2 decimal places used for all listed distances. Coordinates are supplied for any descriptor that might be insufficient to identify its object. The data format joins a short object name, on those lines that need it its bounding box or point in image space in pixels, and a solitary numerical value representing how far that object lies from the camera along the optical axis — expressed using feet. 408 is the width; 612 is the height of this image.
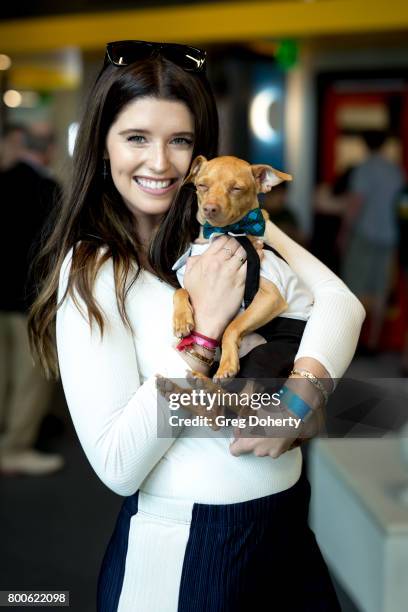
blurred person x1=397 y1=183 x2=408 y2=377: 17.26
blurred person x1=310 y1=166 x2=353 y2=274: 17.36
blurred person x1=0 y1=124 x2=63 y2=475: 11.31
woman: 3.59
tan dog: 3.43
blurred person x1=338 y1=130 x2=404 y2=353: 15.14
